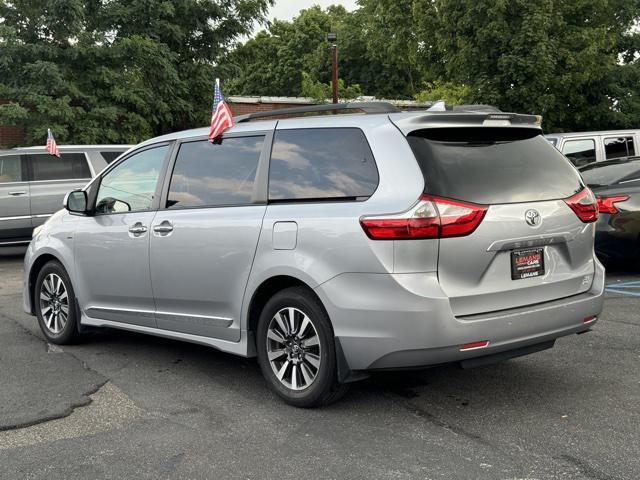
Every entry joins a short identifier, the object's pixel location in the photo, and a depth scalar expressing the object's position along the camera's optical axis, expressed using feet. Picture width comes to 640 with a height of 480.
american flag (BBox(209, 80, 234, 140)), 16.46
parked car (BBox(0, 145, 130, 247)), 39.70
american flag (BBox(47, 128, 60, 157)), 39.93
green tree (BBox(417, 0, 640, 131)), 66.33
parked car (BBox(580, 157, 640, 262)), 27.68
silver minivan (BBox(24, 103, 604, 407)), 12.47
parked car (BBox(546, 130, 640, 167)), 42.37
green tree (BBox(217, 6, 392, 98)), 157.79
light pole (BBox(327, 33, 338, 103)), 76.43
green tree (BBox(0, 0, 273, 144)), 55.93
